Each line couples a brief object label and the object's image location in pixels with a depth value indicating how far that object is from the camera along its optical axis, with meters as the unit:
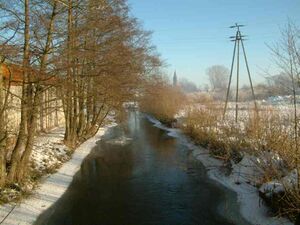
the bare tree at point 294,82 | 5.47
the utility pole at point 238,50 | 17.21
